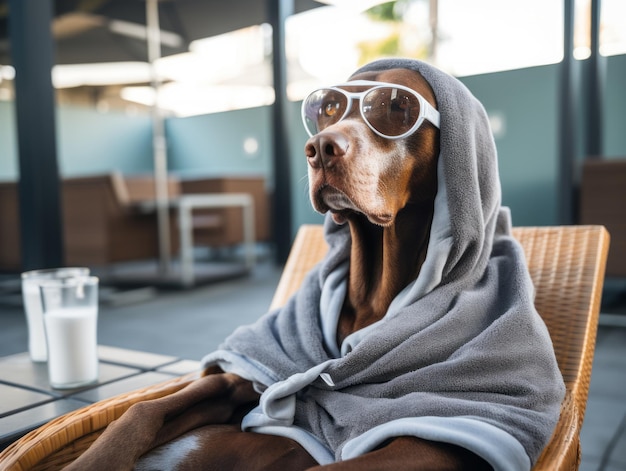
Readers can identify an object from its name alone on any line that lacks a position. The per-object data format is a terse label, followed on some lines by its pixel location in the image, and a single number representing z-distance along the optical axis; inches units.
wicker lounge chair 35.9
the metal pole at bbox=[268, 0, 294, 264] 237.3
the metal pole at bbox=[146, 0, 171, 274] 190.5
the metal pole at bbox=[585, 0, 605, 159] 191.9
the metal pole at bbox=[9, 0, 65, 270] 149.9
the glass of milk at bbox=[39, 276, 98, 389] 55.5
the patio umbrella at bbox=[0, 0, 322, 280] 192.7
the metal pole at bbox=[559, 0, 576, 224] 171.0
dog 36.4
